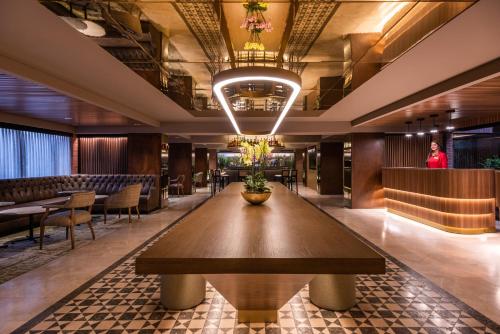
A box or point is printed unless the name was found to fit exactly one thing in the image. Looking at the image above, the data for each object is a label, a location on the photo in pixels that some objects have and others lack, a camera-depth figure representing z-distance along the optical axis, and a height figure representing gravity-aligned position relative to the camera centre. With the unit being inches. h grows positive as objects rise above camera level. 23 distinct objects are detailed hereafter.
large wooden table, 57.4 -18.6
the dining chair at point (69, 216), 199.8 -35.4
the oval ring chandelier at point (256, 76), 91.0 +27.1
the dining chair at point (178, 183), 505.7 -33.5
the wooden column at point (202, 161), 697.6 +5.4
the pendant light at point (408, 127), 348.3 +43.0
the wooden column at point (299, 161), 837.8 +5.3
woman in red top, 296.4 +3.2
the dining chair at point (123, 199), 278.2 -32.8
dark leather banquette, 271.6 -24.5
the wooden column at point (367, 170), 377.4 -9.3
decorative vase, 131.0 -14.8
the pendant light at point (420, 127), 317.0 +42.6
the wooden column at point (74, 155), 392.0 +11.7
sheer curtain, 293.4 +11.4
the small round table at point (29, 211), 194.9 -31.1
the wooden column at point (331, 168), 534.3 -9.4
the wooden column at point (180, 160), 543.8 +6.1
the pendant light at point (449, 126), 318.7 +42.9
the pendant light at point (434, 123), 296.4 +43.9
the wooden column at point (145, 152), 379.9 +14.7
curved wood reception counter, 242.1 -30.8
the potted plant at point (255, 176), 132.0 -5.9
